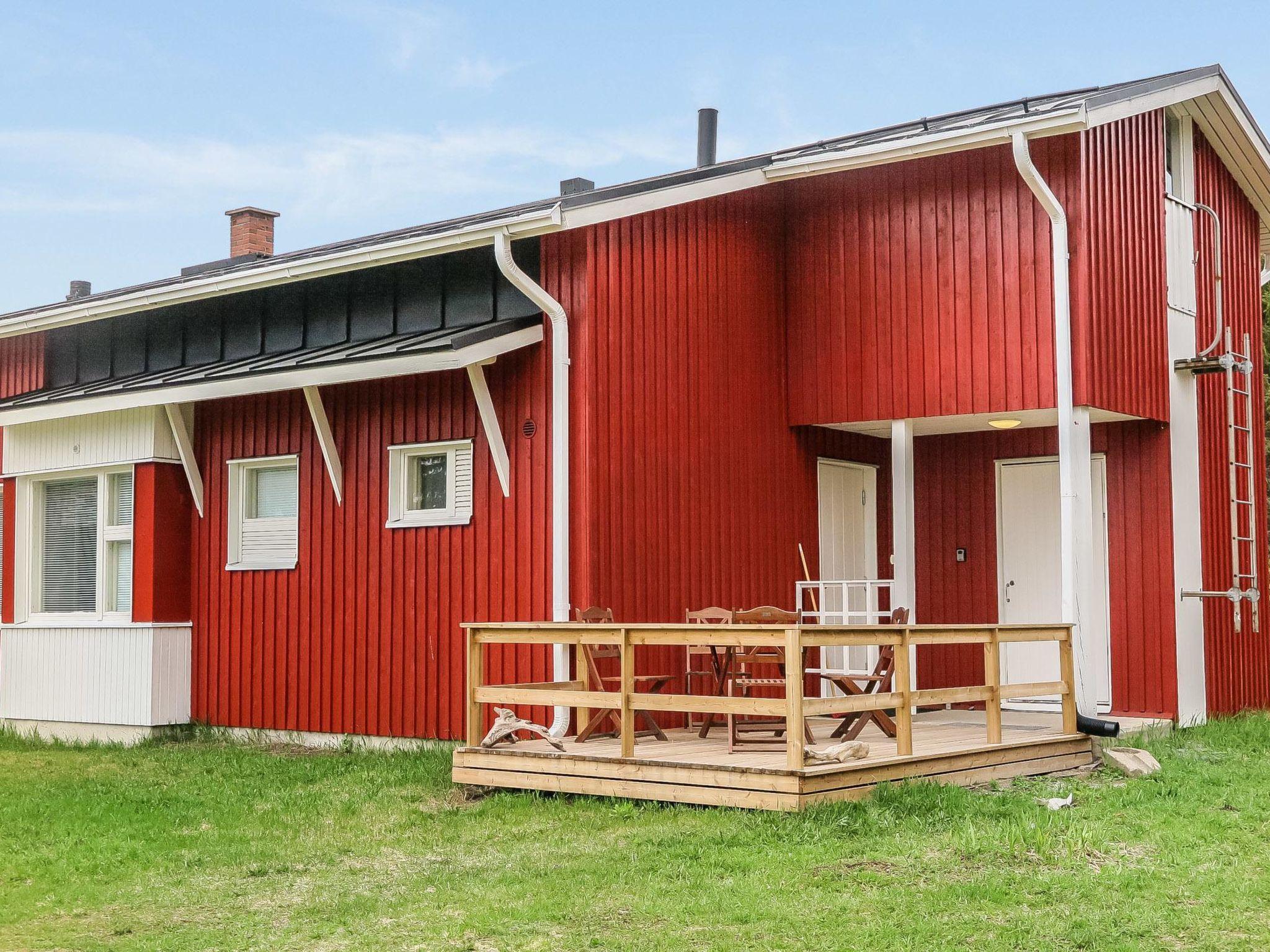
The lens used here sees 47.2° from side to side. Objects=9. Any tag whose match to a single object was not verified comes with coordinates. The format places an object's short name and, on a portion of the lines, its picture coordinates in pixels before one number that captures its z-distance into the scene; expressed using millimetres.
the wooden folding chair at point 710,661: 9055
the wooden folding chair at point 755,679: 8469
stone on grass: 8859
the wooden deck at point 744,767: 7574
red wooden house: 10062
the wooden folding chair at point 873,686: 8797
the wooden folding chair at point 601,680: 9133
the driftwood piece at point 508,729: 8906
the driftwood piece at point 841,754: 7801
